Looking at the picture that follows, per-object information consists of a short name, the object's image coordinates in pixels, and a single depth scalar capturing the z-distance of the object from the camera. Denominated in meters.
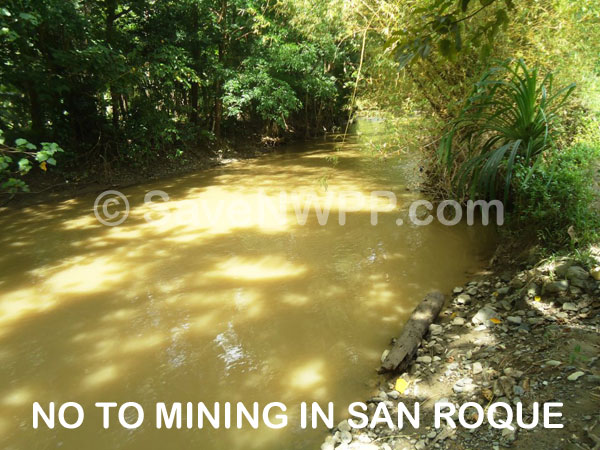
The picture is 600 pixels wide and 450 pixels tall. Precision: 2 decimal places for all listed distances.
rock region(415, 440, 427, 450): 1.74
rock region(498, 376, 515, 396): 1.84
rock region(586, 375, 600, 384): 1.69
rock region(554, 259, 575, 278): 2.55
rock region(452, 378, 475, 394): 2.03
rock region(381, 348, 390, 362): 2.62
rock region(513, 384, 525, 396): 1.81
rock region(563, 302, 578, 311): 2.28
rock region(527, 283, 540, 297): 2.60
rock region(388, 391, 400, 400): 2.21
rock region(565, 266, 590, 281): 2.42
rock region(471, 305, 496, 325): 2.63
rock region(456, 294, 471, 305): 3.07
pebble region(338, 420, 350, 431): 2.04
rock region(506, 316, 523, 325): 2.43
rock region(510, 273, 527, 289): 2.83
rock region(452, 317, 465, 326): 2.74
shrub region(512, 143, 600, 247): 2.76
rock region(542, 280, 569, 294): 2.44
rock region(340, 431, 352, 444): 1.95
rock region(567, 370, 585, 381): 1.75
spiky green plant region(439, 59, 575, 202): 3.12
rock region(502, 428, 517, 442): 1.59
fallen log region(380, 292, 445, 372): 2.44
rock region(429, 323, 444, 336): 2.73
